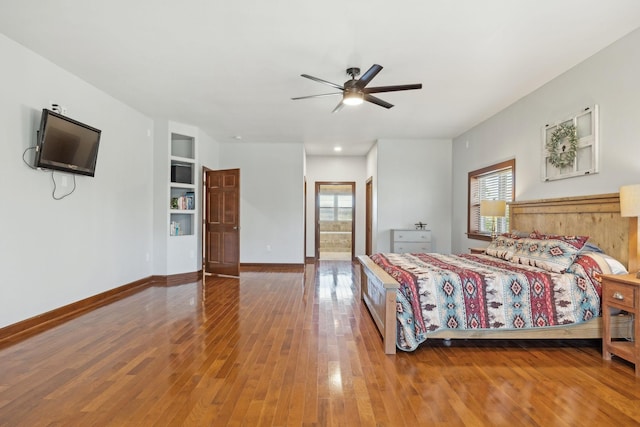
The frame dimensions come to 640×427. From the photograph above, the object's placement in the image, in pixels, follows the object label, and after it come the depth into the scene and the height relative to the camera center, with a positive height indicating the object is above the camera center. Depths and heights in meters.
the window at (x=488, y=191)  4.97 +0.38
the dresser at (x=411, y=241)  6.43 -0.49
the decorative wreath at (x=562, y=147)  3.59 +0.74
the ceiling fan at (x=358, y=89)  3.25 +1.21
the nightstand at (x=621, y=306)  2.46 -0.68
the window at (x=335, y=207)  10.49 +0.22
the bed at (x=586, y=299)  2.84 -0.63
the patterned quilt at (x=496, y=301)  2.87 -0.72
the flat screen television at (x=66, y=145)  3.33 +0.72
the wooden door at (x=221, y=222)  6.36 -0.15
